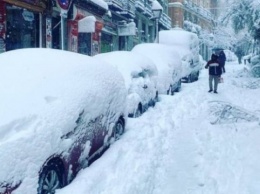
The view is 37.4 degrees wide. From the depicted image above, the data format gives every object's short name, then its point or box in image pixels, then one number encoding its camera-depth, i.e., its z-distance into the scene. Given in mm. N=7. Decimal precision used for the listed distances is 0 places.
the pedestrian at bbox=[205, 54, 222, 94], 14414
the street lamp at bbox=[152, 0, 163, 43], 24594
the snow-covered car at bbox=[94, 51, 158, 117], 8547
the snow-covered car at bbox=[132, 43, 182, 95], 12445
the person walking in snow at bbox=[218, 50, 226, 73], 22216
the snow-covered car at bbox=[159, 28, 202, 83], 18344
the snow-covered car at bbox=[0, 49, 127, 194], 3693
